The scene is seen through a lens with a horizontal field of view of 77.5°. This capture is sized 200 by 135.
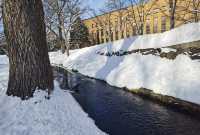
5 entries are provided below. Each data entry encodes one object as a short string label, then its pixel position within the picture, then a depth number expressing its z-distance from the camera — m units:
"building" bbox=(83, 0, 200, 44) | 18.20
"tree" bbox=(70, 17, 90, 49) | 23.16
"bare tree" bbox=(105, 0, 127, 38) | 21.59
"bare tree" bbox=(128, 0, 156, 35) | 17.17
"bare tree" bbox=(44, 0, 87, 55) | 17.16
